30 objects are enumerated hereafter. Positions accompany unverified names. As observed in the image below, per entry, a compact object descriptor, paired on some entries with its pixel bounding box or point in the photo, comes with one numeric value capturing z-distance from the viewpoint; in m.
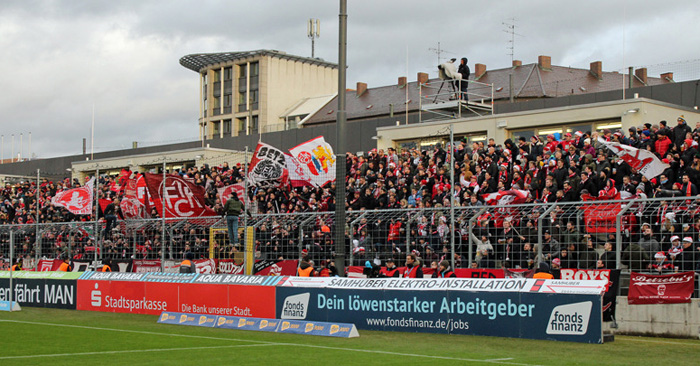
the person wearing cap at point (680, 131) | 21.50
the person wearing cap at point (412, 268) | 20.12
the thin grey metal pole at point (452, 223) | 18.02
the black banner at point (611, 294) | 17.36
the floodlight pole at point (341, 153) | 19.58
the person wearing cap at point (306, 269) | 21.19
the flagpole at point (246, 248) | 22.44
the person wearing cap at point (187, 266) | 23.67
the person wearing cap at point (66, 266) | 28.09
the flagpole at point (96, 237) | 26.52
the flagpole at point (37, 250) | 30.12
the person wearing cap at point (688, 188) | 18.52
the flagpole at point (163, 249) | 24.44
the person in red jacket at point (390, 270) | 20.61
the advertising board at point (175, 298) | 20.78
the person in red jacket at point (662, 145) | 21.52
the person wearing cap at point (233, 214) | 23.42
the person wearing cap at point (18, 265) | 31.00
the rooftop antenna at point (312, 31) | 93.50
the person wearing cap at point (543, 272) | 17.70
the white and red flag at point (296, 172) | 25.36
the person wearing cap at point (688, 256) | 16.67
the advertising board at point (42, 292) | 25.66
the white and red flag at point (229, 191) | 25.67
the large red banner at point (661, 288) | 16.75
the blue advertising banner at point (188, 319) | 20.03
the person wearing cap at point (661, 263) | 17.12
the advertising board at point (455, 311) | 15.97
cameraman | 34.06
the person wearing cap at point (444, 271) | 19.05
